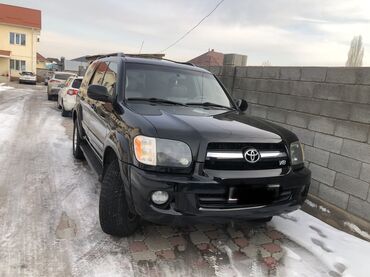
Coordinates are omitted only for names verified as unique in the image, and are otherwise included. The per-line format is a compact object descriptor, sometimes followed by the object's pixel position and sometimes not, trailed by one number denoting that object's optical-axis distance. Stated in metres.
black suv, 2.93
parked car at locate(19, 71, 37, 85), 35.38
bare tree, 24.40
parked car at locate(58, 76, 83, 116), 12.00
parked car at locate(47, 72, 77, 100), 17.81
